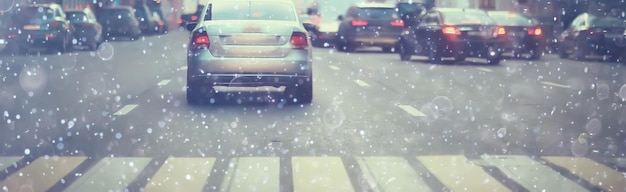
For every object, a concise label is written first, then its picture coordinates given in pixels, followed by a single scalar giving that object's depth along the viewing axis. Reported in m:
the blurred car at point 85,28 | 32.62
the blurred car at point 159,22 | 57.78
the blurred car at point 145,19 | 52.78
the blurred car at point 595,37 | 26.05
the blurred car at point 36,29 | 28.89
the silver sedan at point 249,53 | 12.82
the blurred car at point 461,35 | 23.64
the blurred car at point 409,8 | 41.44
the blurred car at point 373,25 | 31.17
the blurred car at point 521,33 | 25.80
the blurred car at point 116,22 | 42.97
